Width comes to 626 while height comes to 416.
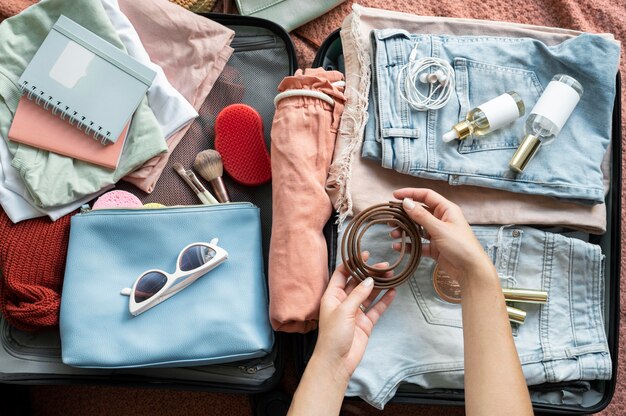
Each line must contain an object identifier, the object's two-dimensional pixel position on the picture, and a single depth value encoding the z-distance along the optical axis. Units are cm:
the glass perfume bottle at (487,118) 86
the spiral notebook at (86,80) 90
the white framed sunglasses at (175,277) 85
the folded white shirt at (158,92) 94
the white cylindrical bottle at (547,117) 86
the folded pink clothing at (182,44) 97
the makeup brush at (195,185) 95
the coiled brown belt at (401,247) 82
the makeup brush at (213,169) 94
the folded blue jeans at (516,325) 87
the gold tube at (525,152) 86
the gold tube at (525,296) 88
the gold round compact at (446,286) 88
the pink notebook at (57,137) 89
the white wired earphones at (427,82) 88
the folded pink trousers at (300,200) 84
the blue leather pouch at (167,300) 85
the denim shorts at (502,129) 87
